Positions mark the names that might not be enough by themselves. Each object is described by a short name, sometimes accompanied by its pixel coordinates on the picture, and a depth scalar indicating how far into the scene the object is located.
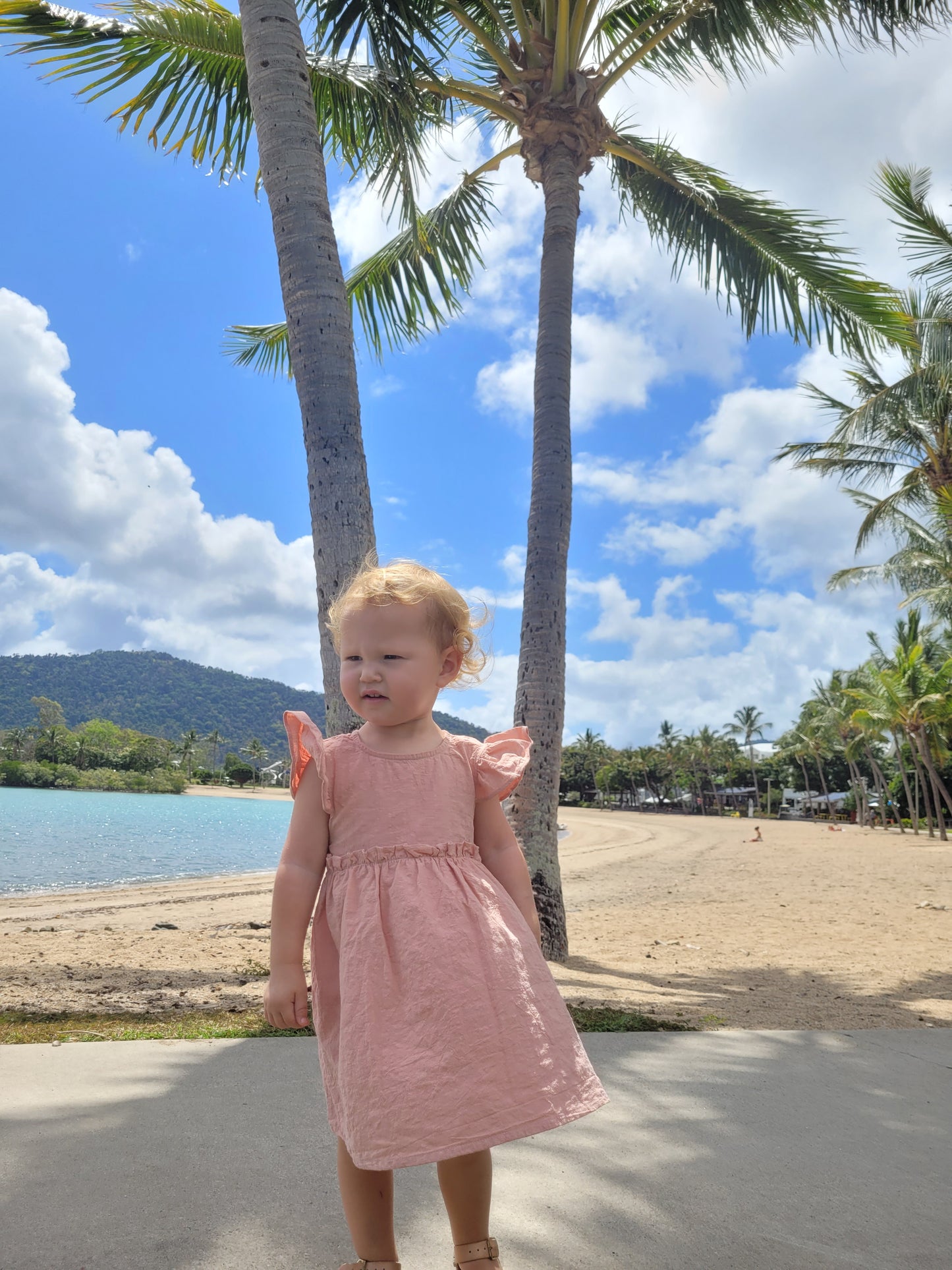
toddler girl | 1.63
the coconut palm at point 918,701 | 29.59
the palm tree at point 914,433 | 12.70
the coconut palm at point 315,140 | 3.84
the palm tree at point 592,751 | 90.75
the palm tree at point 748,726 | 80.06
